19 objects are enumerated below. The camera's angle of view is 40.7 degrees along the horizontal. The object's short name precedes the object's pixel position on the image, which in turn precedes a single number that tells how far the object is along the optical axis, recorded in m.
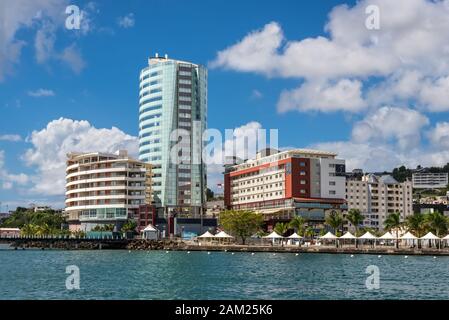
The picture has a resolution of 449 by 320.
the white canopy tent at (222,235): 154.84
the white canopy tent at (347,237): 138.88
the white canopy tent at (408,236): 129.19
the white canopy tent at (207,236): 159.30
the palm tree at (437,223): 143.50
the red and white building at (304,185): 186.50
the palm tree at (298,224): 166.62
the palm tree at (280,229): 168.62
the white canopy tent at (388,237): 131.85
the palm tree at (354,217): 160.88
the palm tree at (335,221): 159.88
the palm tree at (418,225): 146.25
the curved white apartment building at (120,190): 196.88
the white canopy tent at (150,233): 183.19
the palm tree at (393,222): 160.00
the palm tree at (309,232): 165.62
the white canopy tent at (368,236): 133.23
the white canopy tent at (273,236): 149.04
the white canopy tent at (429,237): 125.29
